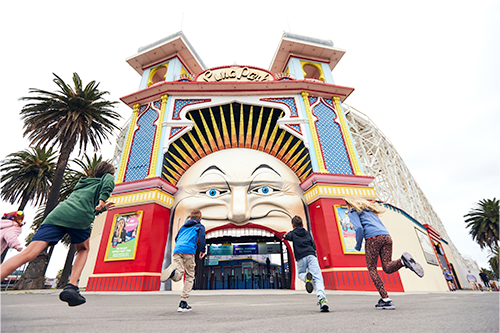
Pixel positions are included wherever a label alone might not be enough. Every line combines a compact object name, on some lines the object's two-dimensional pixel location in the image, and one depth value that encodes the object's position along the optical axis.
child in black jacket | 3.39
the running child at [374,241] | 3.29
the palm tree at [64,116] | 14.70
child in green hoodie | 2.57
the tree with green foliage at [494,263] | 48.32
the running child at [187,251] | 3.55
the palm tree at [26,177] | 18.78
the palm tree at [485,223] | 30.64
